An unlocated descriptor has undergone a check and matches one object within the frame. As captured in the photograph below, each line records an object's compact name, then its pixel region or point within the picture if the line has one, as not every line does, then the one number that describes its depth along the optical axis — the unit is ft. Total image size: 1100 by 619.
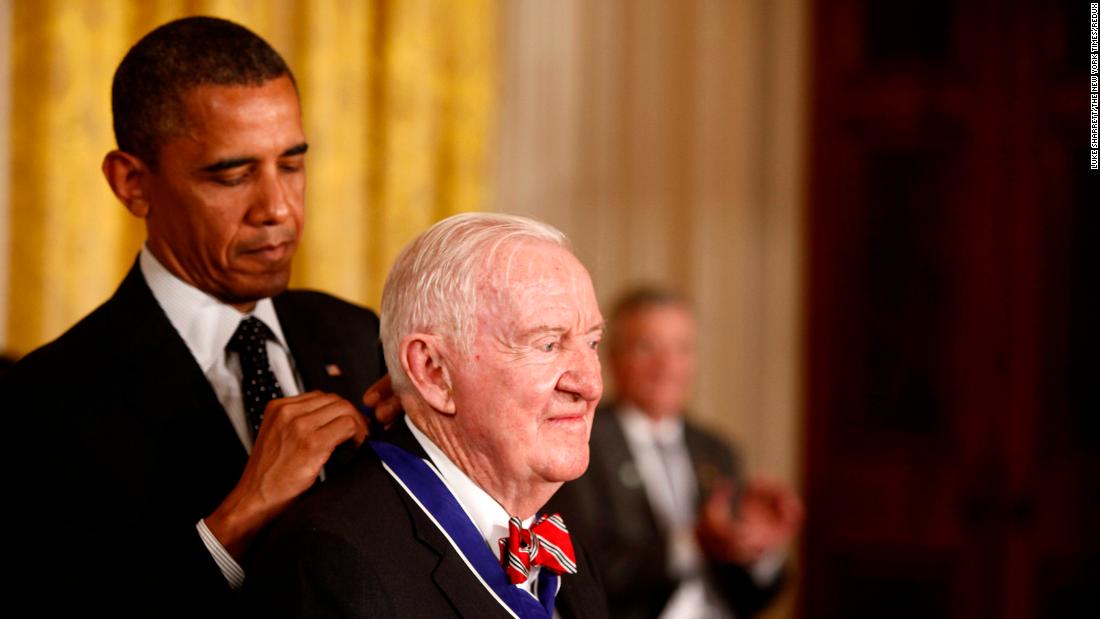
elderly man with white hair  7.13
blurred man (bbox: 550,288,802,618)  11.58
